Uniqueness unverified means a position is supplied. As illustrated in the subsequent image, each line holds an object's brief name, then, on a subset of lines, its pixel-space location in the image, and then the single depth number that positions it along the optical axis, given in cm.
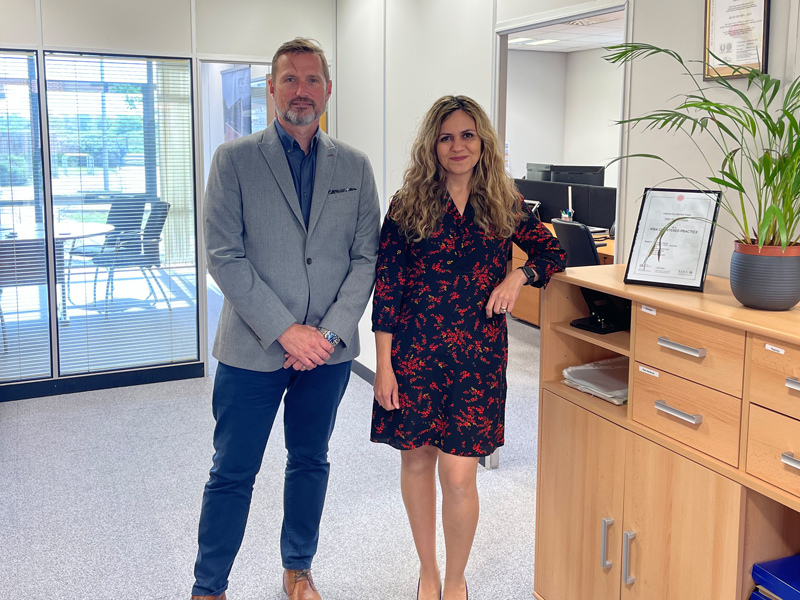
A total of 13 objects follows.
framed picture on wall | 193
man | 201
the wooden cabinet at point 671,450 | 156
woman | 196
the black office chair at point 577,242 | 424
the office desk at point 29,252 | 411
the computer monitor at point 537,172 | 698
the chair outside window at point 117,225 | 424
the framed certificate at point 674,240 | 191
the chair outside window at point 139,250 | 433
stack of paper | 205
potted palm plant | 163
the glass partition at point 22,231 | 399
